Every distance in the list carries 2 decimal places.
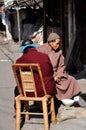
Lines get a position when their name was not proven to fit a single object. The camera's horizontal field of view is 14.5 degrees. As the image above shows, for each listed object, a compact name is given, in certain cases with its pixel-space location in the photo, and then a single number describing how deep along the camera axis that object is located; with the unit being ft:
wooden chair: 17.71
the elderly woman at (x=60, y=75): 19.62
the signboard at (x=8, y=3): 67.44
